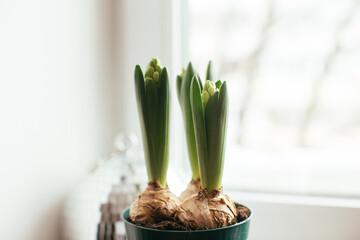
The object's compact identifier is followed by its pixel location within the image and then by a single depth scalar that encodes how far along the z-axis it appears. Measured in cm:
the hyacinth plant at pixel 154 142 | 56
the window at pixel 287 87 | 88
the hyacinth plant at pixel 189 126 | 60
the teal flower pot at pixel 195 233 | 52
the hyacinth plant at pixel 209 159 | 53
